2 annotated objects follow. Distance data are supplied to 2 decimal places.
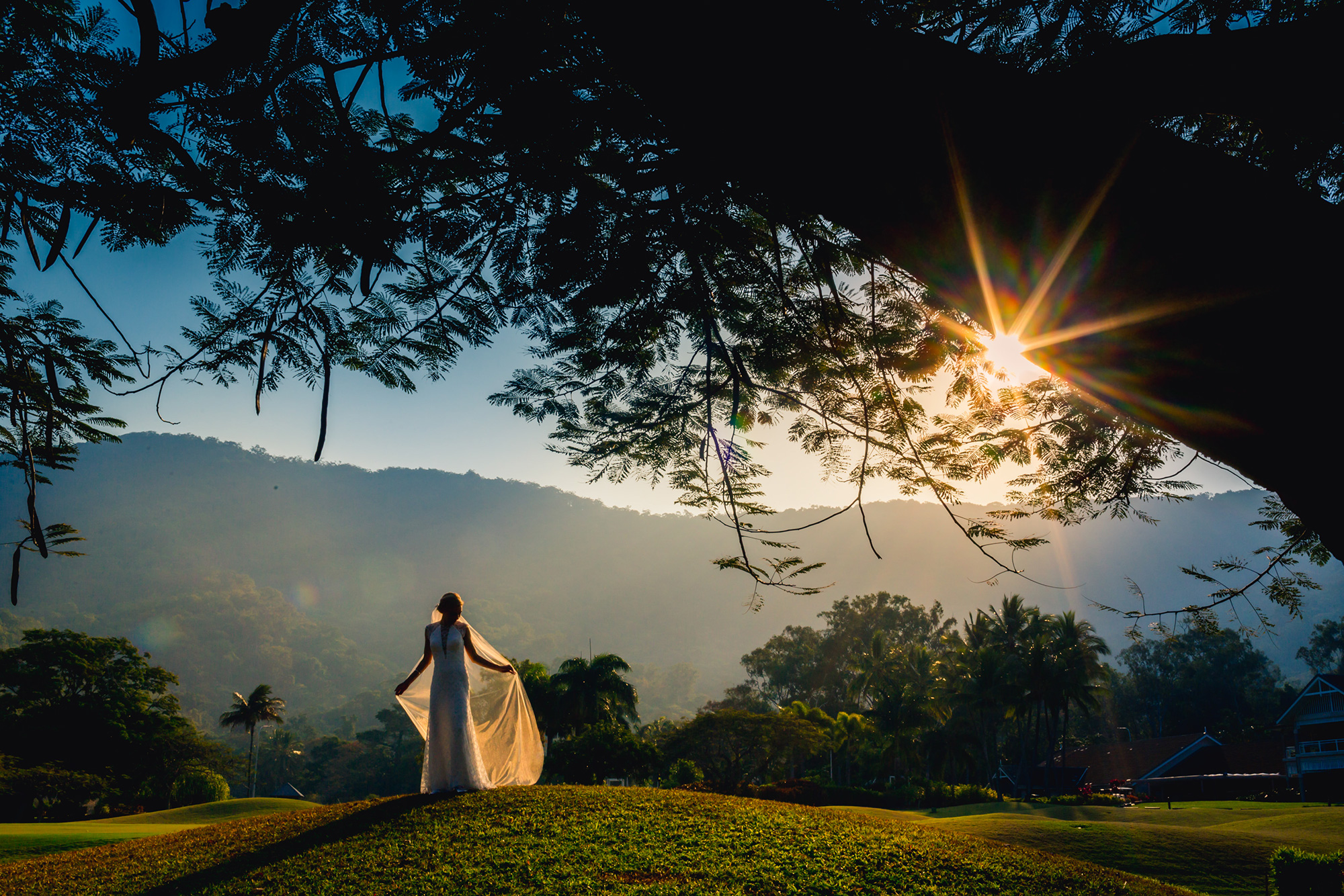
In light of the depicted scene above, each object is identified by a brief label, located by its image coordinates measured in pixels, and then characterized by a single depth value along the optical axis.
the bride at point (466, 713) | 6.89
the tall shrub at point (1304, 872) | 7.16
